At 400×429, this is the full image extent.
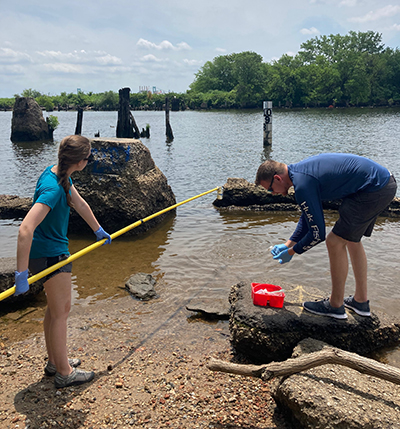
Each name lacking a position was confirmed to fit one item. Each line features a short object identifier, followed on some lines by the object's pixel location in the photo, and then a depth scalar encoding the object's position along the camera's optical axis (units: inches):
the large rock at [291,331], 136.6
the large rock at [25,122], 1083.9
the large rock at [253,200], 360.8
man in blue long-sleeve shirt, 127.3
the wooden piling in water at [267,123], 813.9
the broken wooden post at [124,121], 957.8
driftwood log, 110.4
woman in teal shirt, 106.1
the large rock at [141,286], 195.3
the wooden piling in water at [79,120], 1092.5
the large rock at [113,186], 290.4
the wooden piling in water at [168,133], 1137.5
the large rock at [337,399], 96.6
